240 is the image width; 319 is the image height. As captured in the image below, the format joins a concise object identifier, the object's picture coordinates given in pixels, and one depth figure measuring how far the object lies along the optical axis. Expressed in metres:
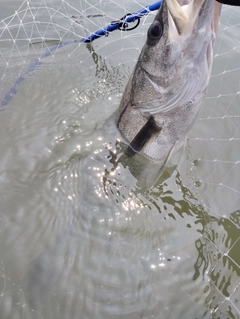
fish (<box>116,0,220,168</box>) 0.26
